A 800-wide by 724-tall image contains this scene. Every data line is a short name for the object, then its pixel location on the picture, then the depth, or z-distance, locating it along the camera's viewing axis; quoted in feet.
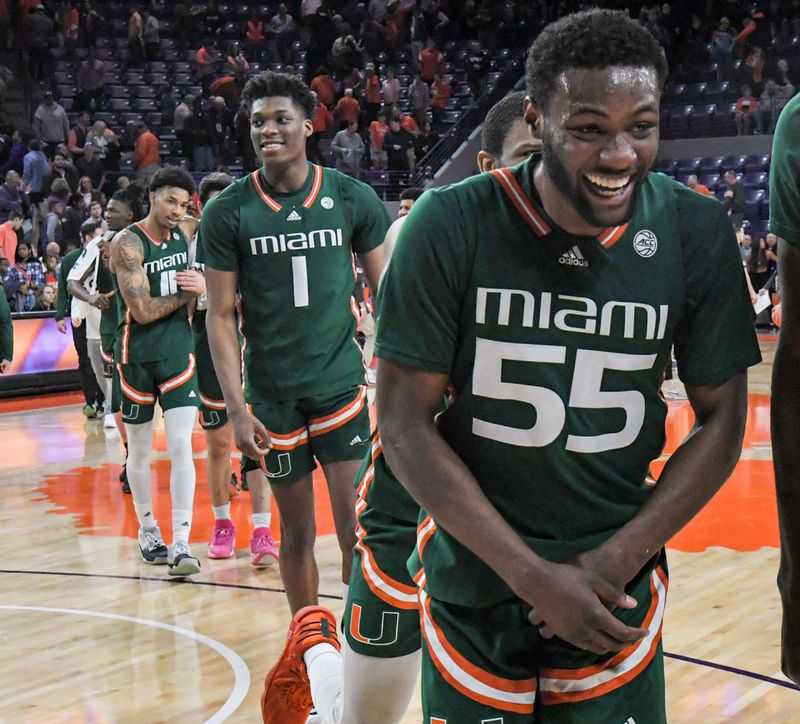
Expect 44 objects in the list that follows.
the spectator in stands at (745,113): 61.41
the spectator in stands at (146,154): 55.11
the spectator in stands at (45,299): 44.24
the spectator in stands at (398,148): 62.23
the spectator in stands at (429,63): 70.08
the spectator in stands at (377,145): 62.00
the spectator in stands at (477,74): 69.51
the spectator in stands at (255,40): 68.28
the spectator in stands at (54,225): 48.32
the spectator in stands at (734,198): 56.18
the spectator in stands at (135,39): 64.49
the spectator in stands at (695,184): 53.21
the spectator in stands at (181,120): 57.52
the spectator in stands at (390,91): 66.23
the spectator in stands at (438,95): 68.49
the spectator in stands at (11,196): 49.62
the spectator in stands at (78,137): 54.70
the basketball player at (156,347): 19.70
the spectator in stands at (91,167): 53.67
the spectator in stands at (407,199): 22.58
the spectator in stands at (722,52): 65.21
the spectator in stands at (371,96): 66.44
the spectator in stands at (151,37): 65.21
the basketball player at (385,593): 9.25
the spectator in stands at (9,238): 45.21
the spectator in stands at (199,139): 57.47
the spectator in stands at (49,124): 54.60
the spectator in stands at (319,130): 60.75
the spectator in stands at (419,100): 65.87
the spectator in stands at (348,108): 63.16
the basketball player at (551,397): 6.14
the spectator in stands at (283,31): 68.03
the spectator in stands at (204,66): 63.26
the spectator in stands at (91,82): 59.62
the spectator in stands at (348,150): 59.31
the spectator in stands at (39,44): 60.75
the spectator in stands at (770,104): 60.64
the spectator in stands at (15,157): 52.54
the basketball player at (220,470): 19.47
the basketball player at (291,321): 13.57
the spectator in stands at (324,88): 65.26
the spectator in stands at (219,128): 58.54
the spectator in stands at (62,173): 51.65
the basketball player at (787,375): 5.48
